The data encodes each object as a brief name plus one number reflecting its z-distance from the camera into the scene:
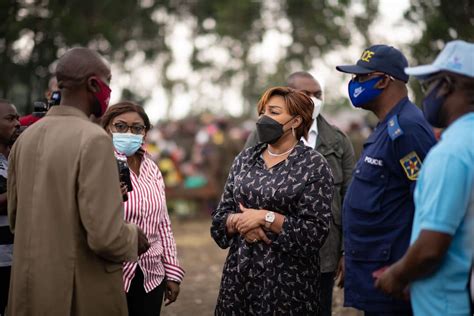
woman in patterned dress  4.32
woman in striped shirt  4.63
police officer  3.86
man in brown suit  3.38
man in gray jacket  5.27
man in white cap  2.99
